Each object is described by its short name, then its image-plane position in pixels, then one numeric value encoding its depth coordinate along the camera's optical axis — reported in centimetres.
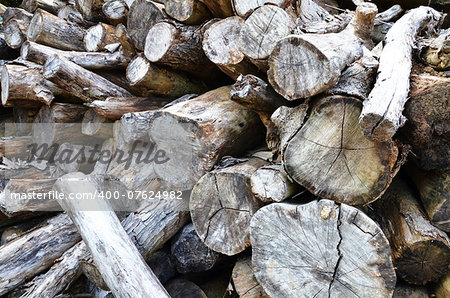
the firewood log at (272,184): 191
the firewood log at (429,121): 174
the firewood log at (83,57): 323
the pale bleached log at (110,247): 192
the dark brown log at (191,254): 235
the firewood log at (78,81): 293
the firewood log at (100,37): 345
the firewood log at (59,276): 227
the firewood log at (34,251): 239
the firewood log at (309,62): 176
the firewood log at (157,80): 297
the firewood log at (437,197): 194
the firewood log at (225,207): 209
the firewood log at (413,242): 189
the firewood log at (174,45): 278
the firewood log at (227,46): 246
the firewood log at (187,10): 272
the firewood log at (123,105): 292
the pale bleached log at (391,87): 150
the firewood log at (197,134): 231
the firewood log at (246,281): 215
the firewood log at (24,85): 322
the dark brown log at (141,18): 287
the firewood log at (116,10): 338
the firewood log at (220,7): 255
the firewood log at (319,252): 168
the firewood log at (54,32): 359
